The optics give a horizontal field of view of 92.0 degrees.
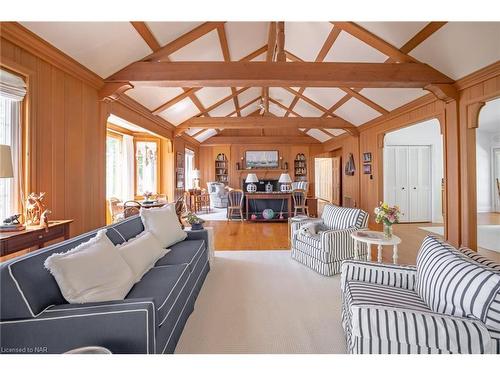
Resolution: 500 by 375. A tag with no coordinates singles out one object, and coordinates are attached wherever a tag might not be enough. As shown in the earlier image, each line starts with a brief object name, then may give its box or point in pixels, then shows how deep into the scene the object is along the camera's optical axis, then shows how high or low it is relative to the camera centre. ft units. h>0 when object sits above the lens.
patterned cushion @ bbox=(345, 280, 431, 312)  5.05 -2.45
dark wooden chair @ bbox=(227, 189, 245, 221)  22.65 -1.16
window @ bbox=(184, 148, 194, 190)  31.62 +2.80
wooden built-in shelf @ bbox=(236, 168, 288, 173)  34.47 +2.49
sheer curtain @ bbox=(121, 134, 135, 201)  21.38 +1.90
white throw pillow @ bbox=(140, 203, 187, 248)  8.96 -1.41
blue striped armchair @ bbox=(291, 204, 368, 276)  10.21 -2.45
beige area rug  6.06 -3.87
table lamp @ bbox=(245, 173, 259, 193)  22.67 +0.62
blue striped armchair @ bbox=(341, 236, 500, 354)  3.77 -2.21
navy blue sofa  3.92 -2.13
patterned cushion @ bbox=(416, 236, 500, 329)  3.93 -1.79
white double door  21.47 +0.59
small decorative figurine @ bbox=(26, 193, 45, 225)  7.70 -0.61
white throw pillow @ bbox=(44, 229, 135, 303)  4.46 -1.67
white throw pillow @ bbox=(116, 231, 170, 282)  6.33 -1.84
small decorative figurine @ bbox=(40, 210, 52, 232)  7.40 -0.96
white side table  8.92 -1.99
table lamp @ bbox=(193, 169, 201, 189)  32.42 +1.52
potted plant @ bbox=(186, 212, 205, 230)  11.42 -1.64
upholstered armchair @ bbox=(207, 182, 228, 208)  31.99 -0.80
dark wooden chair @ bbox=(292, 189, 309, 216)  21.85 -1.17
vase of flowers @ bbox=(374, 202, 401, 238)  9.25 -1.16
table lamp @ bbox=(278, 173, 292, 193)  21.63 +0.74
